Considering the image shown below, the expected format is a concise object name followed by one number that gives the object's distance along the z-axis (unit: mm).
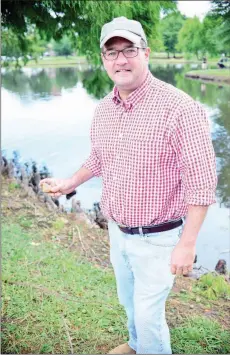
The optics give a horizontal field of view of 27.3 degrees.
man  1488
